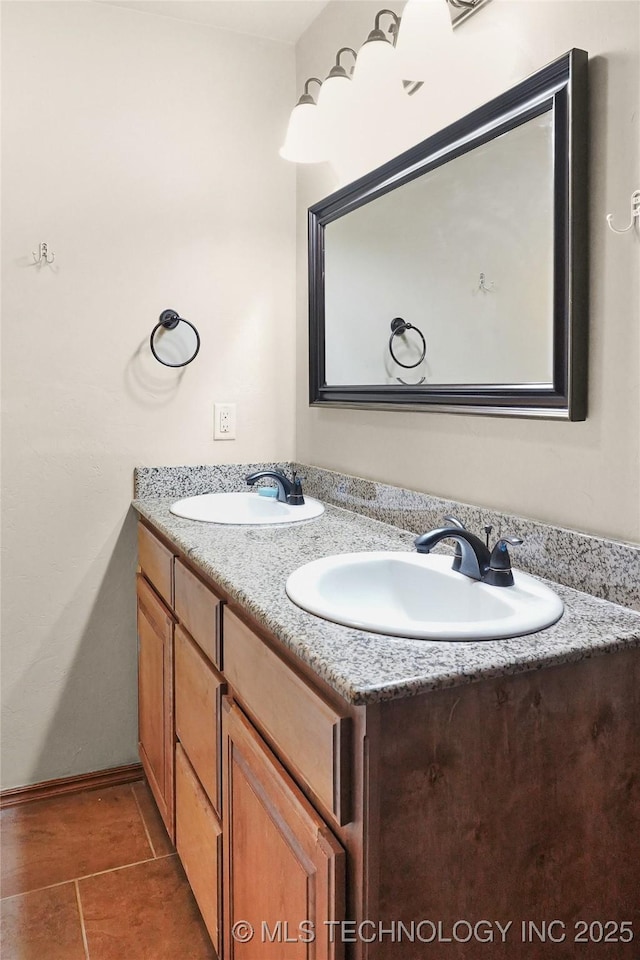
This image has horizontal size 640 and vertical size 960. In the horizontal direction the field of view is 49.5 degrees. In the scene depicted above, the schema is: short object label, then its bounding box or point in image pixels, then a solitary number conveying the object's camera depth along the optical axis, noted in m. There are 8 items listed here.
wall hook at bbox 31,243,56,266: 2.04
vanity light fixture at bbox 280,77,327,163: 1.95
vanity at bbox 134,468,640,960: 0.82
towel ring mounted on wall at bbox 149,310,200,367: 2.18
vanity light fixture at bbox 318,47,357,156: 1.83
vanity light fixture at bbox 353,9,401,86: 1.63
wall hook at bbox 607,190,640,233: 1.05
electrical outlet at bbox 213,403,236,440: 2.30
